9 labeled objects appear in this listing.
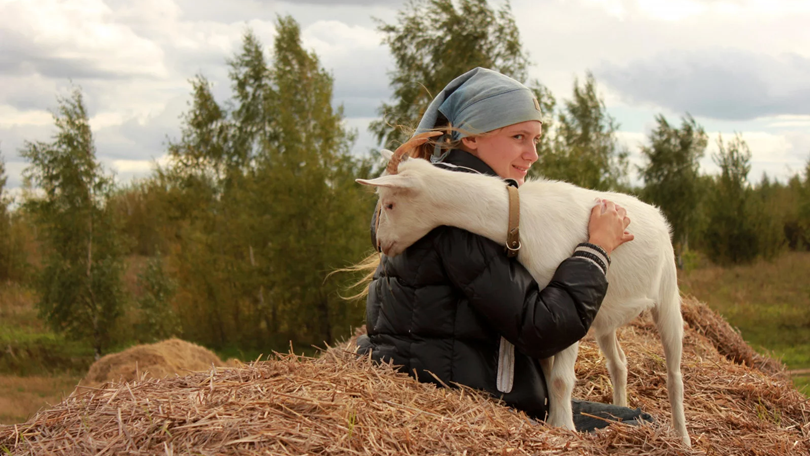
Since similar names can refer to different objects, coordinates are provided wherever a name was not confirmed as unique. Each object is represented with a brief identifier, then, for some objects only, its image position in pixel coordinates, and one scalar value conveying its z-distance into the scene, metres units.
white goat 3.44
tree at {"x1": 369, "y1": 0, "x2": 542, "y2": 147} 21.28
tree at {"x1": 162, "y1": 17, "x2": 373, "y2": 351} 23.09
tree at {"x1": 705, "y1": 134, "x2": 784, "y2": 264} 37.47
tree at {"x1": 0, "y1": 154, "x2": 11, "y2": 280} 33.44
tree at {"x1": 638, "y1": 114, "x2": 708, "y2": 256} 35.91
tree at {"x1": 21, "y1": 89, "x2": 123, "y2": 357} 21.78
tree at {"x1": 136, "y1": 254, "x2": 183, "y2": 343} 23.55
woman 3.31
